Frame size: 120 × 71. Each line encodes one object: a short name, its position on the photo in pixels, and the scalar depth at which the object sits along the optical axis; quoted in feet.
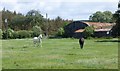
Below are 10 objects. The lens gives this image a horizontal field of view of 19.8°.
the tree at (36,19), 536.83
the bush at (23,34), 386.83
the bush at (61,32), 413.73
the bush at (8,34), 358.62
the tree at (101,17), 629.92
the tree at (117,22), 236.43
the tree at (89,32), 353.63
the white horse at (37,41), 141.18
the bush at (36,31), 401.41
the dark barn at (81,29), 404.57
